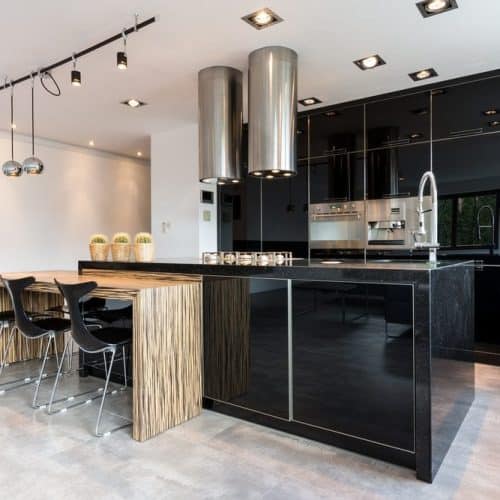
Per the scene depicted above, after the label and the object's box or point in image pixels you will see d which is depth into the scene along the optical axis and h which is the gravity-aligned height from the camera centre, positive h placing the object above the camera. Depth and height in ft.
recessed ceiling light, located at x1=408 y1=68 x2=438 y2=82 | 12.14 +5.28
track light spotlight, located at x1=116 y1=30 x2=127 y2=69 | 8.72 +4.11
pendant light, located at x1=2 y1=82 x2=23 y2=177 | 12.86 +2.62
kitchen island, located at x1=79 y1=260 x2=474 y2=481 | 6.32 -1.83
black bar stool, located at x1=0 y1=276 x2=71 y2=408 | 9.78 -1.75
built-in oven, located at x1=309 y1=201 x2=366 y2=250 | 14.89 +0.89
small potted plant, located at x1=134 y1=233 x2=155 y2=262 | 11.00 +0.08
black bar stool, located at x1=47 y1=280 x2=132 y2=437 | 8.00 -1.70
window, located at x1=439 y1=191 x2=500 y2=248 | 12.24 +0.85
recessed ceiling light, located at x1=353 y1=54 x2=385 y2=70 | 11.28 +5.25
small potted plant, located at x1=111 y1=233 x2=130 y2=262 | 11.30 +0.06
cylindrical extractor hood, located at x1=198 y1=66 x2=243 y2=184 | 11.29 +3.53
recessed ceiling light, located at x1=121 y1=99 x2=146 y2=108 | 14.53 +5.34
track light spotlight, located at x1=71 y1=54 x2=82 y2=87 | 9.77 +4.19
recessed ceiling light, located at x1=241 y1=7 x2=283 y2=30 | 8.87 +5.14
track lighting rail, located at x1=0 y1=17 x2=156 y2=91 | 9.17 +5.12
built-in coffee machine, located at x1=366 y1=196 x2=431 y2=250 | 13.82 +0.93
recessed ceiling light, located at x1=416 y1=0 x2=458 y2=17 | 8.56 +5.14
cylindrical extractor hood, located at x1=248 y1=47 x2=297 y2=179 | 10.33 +3.62
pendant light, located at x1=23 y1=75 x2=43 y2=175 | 12.32 +2.61
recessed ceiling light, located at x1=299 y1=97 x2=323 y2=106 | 14.42 +5.31
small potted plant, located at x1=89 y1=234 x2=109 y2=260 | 11.64 +0.07
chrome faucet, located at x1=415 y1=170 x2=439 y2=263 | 7.84 +0.45
